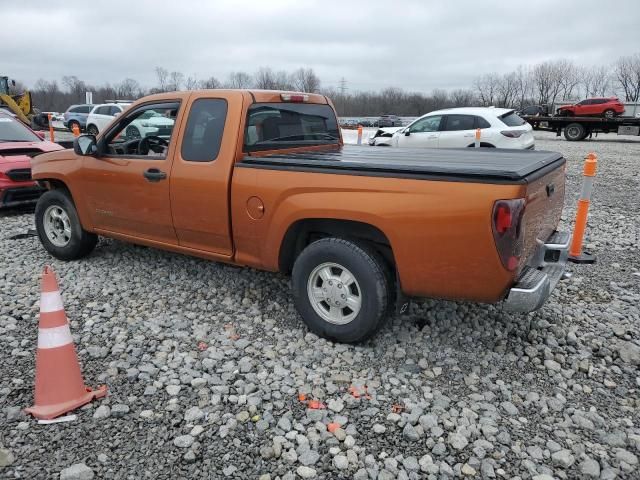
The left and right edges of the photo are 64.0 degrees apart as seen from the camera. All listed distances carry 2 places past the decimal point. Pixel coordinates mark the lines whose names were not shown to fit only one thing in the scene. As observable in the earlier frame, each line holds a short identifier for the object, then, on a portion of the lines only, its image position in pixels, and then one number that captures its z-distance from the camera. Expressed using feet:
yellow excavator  78.89
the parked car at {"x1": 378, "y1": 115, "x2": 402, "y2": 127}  129.80
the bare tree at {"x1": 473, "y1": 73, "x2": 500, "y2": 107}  270.87
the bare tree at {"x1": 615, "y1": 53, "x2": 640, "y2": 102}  254.06
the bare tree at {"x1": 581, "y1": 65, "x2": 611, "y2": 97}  274.36
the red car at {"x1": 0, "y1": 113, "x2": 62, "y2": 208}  25.64
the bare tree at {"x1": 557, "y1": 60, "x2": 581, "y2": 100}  281.33
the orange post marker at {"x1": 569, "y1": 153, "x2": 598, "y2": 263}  17.99
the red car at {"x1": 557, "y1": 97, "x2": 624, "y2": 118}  86.53
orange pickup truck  10.32
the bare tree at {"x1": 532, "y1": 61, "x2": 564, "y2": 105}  281.33
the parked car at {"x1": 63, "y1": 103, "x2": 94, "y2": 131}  89.25
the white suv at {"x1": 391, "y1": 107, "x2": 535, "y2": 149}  42.04
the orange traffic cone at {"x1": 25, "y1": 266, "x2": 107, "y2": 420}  9.84
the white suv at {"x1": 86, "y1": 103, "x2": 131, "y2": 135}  78.18
